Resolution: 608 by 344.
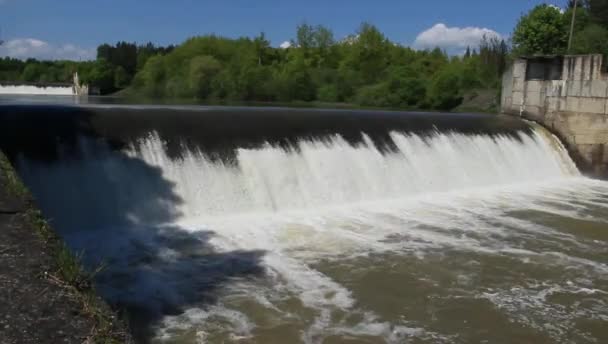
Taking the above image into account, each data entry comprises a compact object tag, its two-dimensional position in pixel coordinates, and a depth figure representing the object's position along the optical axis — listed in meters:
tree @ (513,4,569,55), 36.69
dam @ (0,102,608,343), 5.24
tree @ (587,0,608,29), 38.00
